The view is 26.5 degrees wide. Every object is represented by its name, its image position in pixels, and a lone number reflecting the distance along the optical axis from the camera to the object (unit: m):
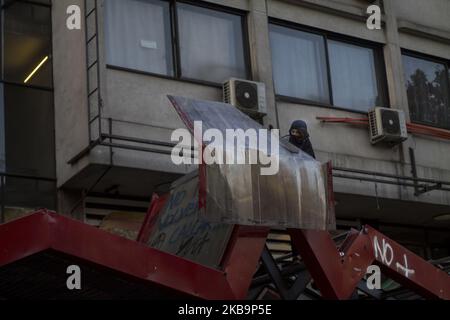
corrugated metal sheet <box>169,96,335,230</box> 8.22
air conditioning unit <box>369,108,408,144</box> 16.45
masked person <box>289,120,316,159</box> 10.90
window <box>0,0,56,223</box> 14.10
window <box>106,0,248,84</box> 14.87
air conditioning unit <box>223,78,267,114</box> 14.95
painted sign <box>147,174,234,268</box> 9.02
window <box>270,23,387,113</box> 16.59
